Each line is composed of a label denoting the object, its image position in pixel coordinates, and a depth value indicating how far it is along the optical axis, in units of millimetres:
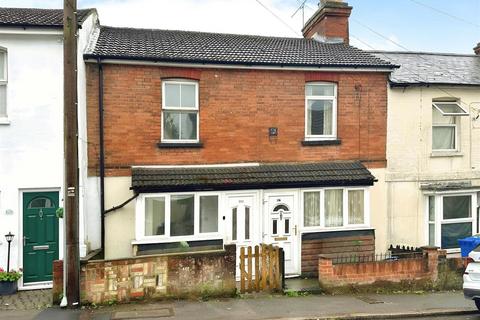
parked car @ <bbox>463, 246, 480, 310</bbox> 8055
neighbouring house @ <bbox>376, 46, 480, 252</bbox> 12906
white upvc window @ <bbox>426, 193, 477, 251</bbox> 13062
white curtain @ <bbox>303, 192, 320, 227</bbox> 11848
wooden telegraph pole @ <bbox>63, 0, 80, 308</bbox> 8344
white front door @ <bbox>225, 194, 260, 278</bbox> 11320
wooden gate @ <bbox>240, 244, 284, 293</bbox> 9453
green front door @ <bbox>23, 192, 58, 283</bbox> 10164
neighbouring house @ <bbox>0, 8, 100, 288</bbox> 9992
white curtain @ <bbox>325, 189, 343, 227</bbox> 11930
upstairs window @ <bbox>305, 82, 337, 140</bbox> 12469
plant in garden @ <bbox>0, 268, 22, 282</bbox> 9547
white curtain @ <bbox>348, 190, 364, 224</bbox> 12039
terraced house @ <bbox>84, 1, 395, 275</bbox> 10883
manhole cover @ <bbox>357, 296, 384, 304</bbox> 9165
